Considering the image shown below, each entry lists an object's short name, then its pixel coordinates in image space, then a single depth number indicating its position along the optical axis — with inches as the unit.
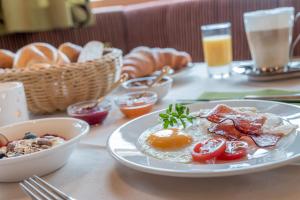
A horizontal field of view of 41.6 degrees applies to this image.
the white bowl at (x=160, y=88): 43.6
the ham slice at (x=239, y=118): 26.9
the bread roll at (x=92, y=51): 46.9
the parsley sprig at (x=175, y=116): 29.3
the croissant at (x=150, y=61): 55.2
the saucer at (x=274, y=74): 46.8
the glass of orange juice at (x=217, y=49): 53.4
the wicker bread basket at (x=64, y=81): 41.0
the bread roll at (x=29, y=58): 46.1
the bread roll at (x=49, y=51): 46.8
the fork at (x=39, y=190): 22.3
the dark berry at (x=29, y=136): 31.0
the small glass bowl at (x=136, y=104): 39.8
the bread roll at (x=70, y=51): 52.0
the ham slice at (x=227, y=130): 26.8
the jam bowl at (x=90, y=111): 38.5
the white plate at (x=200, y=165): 21.4
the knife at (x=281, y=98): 36.3
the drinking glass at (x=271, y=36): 48.8
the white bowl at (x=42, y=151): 25.8
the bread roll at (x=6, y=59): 49.8
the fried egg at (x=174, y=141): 25.6
